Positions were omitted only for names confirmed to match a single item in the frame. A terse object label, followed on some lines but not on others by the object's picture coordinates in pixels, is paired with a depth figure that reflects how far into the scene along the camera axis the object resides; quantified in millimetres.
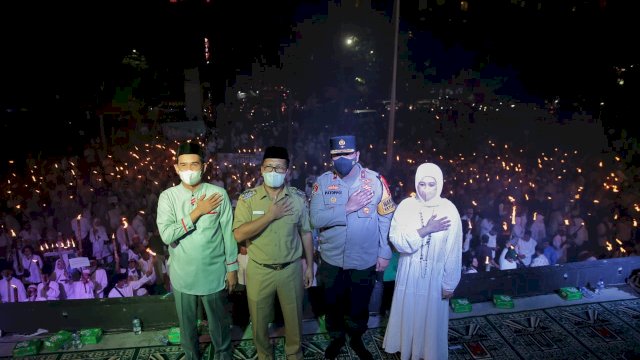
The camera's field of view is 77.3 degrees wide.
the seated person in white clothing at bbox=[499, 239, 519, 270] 7020
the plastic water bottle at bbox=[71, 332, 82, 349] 4750
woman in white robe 3967
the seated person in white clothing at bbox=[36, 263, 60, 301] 6414
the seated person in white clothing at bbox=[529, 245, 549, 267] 7148
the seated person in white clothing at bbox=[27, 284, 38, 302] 6086
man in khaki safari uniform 3922
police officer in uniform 4277
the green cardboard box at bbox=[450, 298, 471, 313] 5496
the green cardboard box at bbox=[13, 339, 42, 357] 4590
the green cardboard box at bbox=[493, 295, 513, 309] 5602
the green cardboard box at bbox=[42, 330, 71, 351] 4672
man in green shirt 3855
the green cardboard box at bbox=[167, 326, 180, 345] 4758
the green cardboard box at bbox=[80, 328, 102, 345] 4797
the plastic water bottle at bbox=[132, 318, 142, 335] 4977
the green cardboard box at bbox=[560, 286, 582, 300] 5844
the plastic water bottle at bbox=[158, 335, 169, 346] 4801
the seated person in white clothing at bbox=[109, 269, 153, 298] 6227
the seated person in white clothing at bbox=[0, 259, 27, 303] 6191
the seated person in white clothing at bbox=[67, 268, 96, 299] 6398
